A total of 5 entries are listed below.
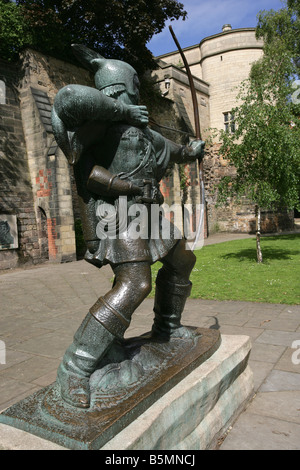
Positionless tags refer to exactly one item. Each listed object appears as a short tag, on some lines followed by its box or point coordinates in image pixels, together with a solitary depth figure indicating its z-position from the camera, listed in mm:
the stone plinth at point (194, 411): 1689
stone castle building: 11570
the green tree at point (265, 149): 8742
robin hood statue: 1948
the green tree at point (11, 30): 12078
